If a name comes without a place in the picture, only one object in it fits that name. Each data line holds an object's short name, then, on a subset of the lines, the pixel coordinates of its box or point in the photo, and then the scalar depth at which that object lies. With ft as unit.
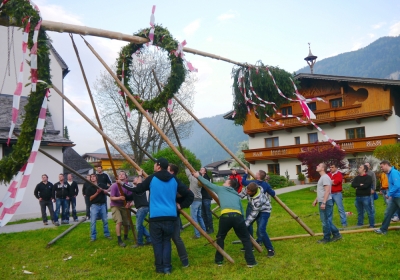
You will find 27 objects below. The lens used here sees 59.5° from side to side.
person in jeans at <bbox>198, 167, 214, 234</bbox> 34.91
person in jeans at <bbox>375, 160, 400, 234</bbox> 27.33
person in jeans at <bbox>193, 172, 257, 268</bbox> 22.13
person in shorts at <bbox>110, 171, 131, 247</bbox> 30.04
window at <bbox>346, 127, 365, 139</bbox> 98.27
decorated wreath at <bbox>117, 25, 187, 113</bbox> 27.15
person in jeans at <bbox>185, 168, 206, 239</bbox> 32.01
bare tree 88.58
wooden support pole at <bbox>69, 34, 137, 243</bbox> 28.11
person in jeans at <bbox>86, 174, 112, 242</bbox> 32.04
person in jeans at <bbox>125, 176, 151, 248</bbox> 28.78
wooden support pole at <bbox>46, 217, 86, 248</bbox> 31.73
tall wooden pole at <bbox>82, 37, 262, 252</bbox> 24.29
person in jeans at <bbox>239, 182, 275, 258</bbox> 24.43
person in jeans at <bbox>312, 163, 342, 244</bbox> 26.55
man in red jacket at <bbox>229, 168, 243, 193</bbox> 40.90
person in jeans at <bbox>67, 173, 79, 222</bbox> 46.14
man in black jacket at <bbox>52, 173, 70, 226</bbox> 44.88
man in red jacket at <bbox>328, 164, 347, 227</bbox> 32.76
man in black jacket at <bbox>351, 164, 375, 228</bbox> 32.32
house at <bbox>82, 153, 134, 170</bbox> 229.86
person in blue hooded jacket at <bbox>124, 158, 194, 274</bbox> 21.67
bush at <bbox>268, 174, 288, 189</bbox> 99.66
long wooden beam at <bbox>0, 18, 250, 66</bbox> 23.04
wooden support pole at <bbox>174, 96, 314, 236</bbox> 28.84
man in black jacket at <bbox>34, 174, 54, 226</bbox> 44.55
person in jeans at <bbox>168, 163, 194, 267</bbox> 22.76
